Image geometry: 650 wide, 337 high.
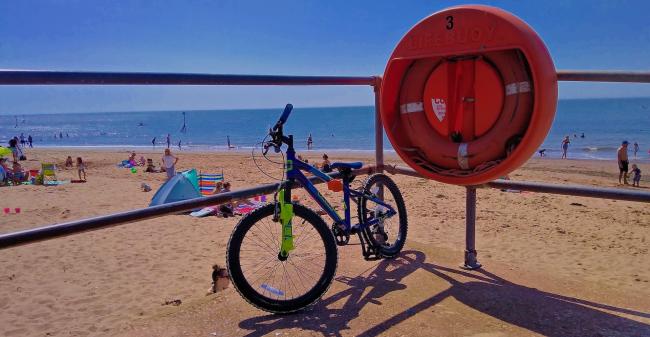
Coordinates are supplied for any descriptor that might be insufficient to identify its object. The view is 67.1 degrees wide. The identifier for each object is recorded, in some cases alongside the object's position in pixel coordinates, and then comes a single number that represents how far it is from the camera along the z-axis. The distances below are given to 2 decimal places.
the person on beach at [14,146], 21.70
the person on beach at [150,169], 20.96
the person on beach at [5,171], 16.84
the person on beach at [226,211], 11.17
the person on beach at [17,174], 17.27
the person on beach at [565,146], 29.62
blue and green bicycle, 2.78
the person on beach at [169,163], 16.38
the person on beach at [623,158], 18.33
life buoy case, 2.44
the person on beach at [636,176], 18.14
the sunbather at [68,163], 23.08
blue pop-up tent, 11.06
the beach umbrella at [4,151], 18.64
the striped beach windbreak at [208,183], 14.27
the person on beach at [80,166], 17.91
